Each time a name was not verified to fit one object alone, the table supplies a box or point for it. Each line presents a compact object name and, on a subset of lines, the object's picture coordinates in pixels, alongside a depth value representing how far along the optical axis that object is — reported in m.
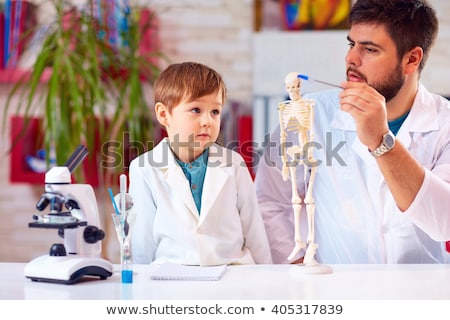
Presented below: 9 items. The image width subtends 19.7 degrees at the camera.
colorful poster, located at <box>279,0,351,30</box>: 8.22
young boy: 3.85
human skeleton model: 3.33
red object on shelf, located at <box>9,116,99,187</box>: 8.37
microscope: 3.11
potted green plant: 6.67
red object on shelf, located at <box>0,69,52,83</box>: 8.35
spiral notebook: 3.21
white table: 2.84
